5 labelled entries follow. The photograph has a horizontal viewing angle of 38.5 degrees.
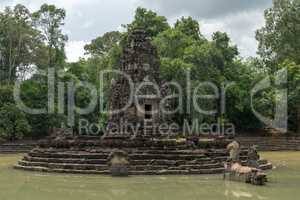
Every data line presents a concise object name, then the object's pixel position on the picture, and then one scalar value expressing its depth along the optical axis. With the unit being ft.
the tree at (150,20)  126.23
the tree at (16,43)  121.56
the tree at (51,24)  131.23
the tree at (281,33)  130.42
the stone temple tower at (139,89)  72.09
